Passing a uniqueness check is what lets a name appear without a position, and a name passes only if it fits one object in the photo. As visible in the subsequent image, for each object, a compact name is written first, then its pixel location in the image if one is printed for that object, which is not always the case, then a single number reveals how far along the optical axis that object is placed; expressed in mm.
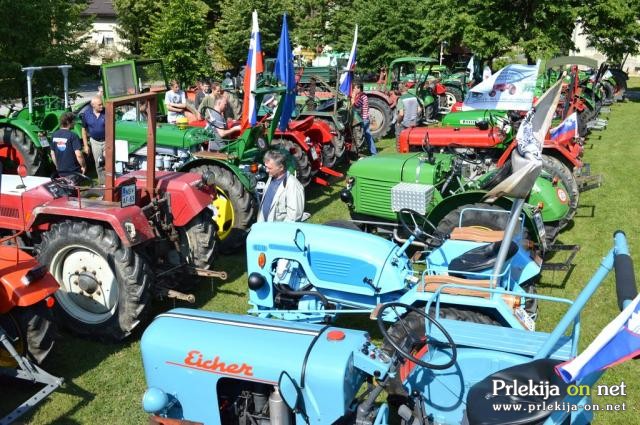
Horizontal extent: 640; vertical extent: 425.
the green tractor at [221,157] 6398
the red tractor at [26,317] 3711
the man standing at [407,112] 11812
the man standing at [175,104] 8445
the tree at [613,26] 18156
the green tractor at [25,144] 8508
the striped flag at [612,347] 1669
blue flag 7125
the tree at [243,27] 23766
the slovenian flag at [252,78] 6770
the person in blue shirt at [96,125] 7711
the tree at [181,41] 17672
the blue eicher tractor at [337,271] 4043
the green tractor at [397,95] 13562
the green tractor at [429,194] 5770
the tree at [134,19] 27000
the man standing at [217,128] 7219
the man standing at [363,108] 11281
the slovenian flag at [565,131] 7867
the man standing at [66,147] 6910
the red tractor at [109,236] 4352
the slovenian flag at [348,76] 10616
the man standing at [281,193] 4793
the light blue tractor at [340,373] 2480
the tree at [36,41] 11344
